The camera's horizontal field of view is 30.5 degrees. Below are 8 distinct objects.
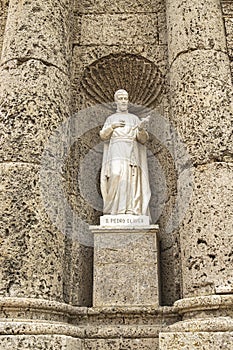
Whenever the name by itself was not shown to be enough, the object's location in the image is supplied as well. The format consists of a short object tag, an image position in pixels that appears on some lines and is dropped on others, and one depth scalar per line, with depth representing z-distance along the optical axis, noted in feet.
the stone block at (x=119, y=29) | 18.42
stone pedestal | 13.51
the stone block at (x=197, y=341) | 10.97
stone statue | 15.16
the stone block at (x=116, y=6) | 19.17
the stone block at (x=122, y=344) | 13.00
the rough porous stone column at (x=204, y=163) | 11.93
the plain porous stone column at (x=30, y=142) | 12.46
